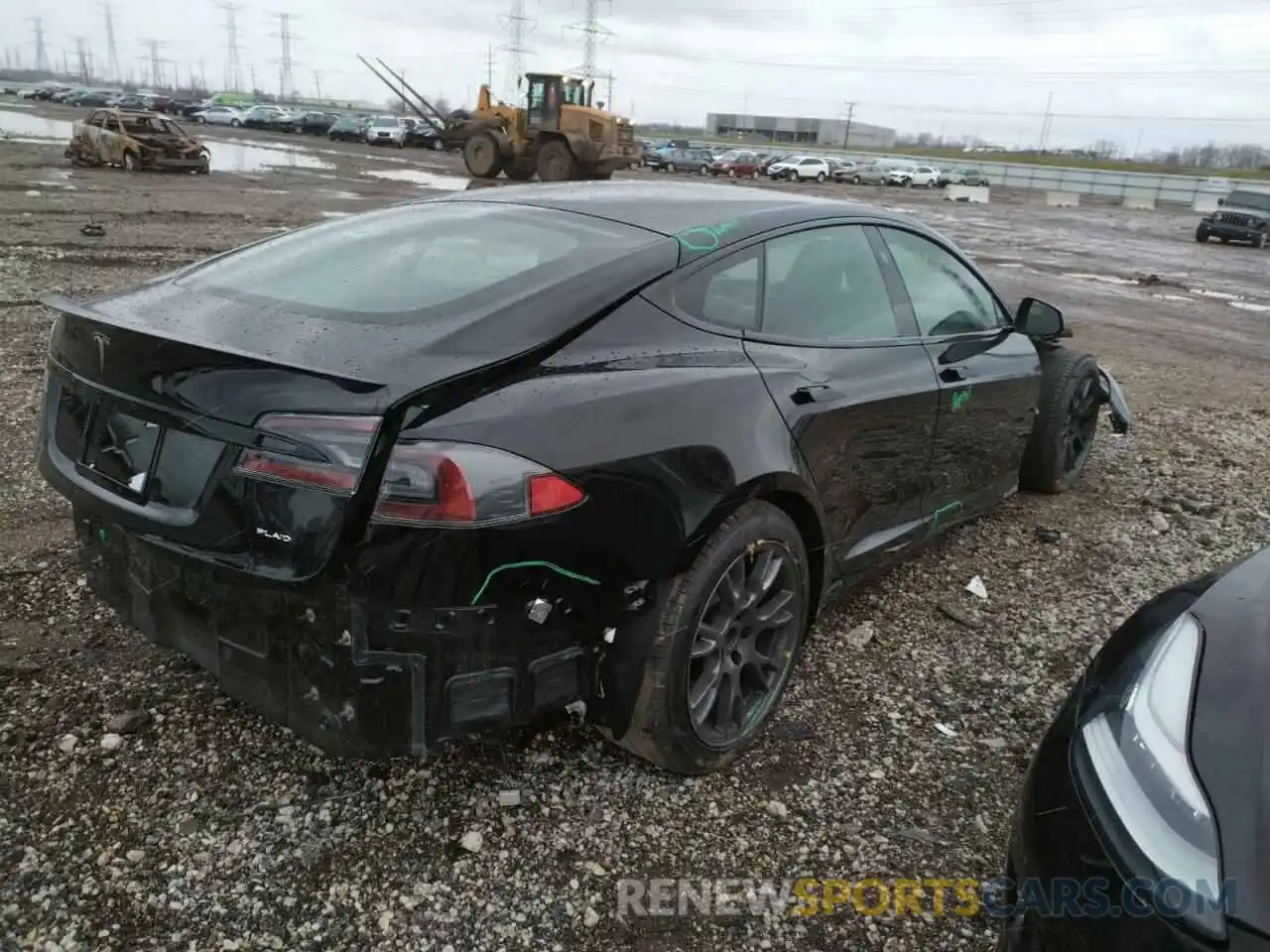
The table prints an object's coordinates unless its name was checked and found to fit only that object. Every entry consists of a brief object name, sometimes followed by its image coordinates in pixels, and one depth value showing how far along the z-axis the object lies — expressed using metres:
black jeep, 27.06
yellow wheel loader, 28.17
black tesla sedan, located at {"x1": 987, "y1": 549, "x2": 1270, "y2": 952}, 1.38
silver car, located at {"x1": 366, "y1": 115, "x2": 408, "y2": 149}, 49.38
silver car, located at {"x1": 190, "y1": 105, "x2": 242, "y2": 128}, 57.74
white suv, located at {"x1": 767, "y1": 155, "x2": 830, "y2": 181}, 48.59
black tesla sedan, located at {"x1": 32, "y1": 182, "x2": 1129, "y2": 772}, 1.94
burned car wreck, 24.03
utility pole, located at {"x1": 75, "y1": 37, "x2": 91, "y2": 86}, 152.24
